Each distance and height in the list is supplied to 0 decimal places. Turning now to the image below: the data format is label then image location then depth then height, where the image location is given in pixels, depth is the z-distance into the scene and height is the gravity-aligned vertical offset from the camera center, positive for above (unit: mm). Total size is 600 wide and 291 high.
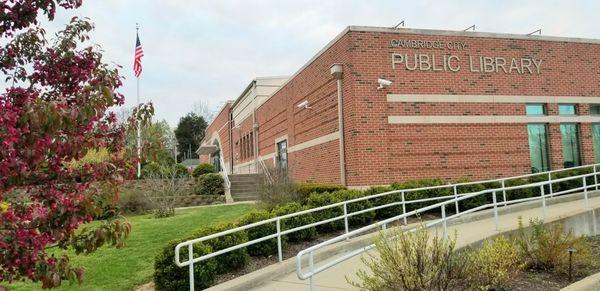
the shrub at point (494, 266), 6023 -1106
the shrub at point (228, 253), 8164 -1080
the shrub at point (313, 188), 14648 -224
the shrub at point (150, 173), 20600 +611
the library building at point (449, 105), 15125 +2140
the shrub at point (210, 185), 24641 -29
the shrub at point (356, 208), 11305 -630
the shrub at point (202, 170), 31250 +900
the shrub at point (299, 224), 9914 -806
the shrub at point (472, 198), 12938 -623
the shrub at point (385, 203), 12039 -597
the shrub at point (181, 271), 7574 -1250
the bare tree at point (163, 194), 17578 -239
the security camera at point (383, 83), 14898 +2693
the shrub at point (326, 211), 10685 -644
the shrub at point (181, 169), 30822 +1008
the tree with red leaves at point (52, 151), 2697 +223
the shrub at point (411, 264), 5043 -860
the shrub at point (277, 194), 13930 -318
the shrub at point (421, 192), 12508 -400
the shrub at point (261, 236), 9078 -924
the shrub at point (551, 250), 7156 -1107
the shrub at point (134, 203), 19578 -565
